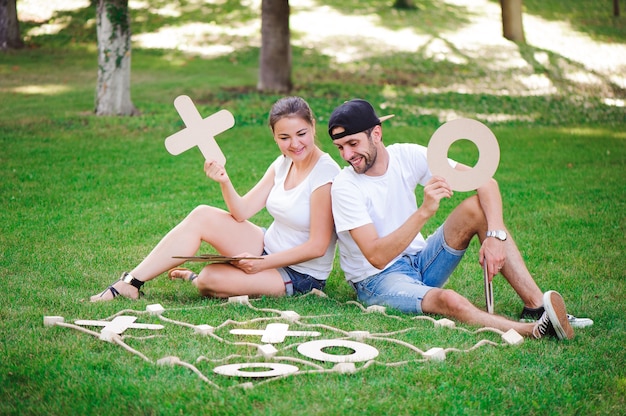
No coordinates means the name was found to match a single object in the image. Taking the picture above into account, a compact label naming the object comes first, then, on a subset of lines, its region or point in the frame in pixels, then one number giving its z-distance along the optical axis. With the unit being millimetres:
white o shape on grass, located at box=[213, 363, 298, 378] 3809
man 4715
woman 5102
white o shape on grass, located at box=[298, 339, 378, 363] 4062
